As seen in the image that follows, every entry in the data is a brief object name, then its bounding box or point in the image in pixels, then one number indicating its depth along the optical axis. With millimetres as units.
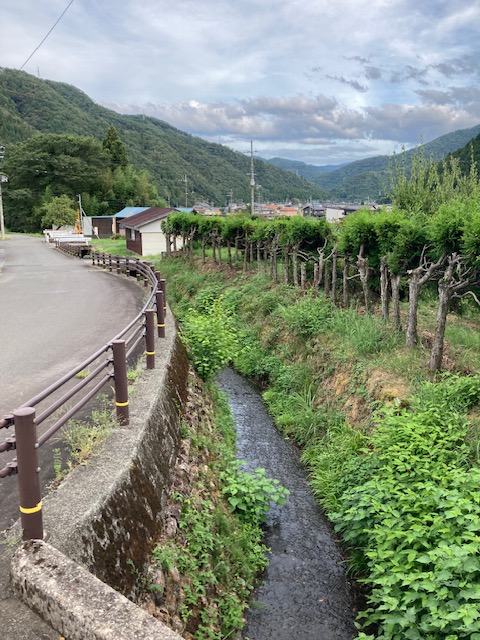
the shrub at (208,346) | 10106
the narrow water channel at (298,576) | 5328
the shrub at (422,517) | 4125
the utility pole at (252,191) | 41178
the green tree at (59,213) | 73250
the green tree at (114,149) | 90375
